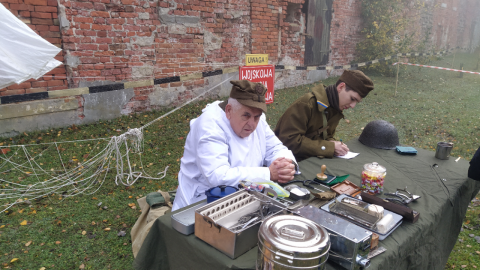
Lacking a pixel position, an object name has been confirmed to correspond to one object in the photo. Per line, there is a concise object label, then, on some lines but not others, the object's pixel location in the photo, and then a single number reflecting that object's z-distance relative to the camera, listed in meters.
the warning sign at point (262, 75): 4.84
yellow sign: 5.01
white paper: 3.00
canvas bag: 2.59
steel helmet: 3.23
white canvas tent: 3.36
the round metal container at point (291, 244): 1.13
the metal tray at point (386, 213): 1.68
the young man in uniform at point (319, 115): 3.07
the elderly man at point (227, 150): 2.16
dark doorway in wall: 10.54
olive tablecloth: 1.55
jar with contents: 2.20
